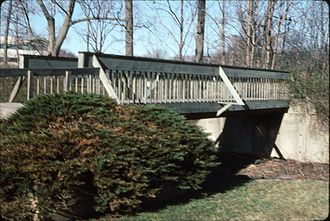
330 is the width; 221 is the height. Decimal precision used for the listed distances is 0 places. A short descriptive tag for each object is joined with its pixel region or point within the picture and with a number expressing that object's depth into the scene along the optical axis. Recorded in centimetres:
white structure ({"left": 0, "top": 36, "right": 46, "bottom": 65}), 2075
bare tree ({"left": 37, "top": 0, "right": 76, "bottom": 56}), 1951
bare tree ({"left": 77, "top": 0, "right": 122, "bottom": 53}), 2136
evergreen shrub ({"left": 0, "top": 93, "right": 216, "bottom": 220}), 565
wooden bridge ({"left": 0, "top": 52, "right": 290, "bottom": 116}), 829
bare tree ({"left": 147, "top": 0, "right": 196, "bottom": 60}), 2386
